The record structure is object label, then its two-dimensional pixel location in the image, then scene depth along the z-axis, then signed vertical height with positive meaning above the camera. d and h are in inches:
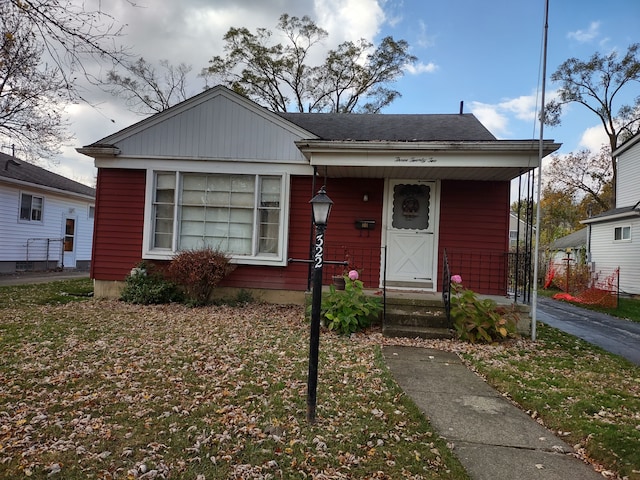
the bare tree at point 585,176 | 1068.5 +262.3
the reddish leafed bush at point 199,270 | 279.4 -17.3
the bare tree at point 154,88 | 752.3 +320.6
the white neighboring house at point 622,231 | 553.9 +57.6
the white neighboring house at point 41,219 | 529.3 +32.4
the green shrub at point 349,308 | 225.0 -32.8
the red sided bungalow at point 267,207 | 301.3 +36.2
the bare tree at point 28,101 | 158.4 +128.3
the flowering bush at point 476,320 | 219.5 -34.7
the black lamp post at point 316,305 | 111.8 -15.7
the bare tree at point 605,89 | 901.8 +438.4
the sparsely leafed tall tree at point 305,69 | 876.0 +422.6
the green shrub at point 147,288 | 296.4 -34.0
